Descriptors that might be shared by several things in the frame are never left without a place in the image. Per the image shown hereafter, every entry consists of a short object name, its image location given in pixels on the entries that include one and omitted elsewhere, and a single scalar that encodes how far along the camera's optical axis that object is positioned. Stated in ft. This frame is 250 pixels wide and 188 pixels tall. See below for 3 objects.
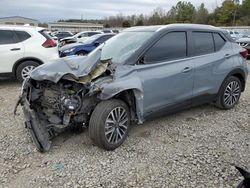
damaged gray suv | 8.32
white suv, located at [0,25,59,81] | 16.96
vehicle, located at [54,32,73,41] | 63.03
